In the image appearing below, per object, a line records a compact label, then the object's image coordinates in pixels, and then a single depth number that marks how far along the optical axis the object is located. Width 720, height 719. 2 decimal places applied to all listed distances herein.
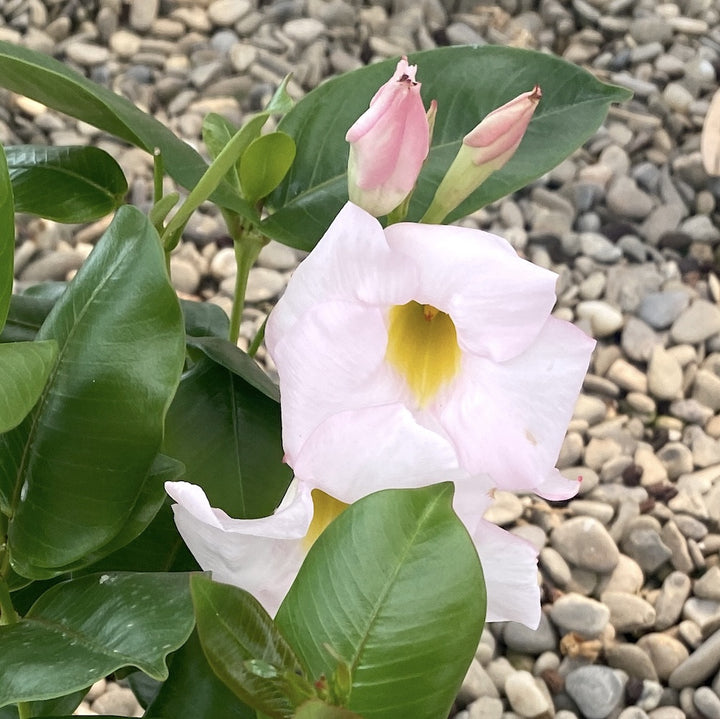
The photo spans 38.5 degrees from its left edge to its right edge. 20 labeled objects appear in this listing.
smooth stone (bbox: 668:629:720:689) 1.25
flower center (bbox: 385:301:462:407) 0.41
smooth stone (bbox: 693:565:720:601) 1.34
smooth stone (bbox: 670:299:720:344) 1.65
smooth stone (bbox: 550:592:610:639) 1.30
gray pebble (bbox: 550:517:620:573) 1.36
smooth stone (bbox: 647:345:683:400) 1.59
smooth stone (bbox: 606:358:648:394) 1.60
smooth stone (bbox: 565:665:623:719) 1.23
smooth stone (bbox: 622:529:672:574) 1.38
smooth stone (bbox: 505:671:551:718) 1.23
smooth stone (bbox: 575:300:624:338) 1.66
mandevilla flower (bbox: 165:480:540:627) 0.36
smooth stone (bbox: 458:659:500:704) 1.24
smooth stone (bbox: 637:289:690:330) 1.67
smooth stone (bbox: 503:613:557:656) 1.29
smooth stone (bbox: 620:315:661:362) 1.63
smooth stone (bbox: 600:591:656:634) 1.31
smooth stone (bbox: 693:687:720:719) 1.22
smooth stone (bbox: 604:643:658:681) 1.26
